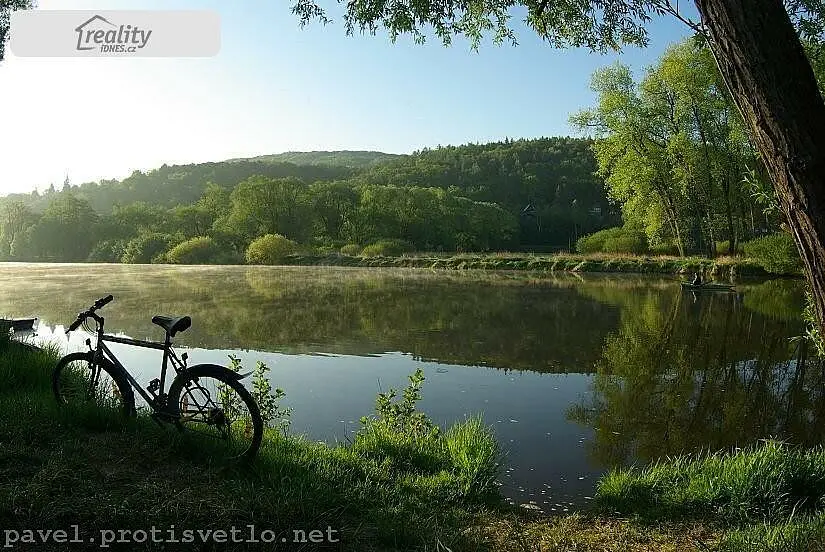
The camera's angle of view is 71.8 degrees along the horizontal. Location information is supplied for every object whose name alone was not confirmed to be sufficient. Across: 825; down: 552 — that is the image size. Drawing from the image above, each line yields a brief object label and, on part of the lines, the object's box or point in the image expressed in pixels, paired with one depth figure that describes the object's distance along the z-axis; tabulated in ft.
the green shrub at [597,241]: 144.56
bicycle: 13.28
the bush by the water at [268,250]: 176.24
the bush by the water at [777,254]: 88.12
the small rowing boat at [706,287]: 72.43
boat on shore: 36.40
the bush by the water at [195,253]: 190.29
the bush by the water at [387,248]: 168.86
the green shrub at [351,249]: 173.85
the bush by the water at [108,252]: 223.71
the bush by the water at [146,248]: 202.08
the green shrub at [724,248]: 108.84
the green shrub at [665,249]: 125.41
